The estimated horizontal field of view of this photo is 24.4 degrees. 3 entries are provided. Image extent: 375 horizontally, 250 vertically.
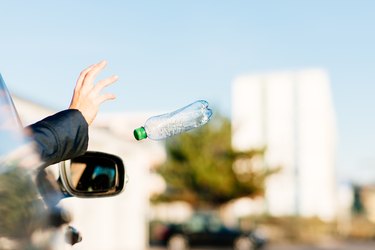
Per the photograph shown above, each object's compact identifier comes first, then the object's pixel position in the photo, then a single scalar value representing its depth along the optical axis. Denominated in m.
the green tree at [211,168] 43.62
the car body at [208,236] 32.53
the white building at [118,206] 11.30
